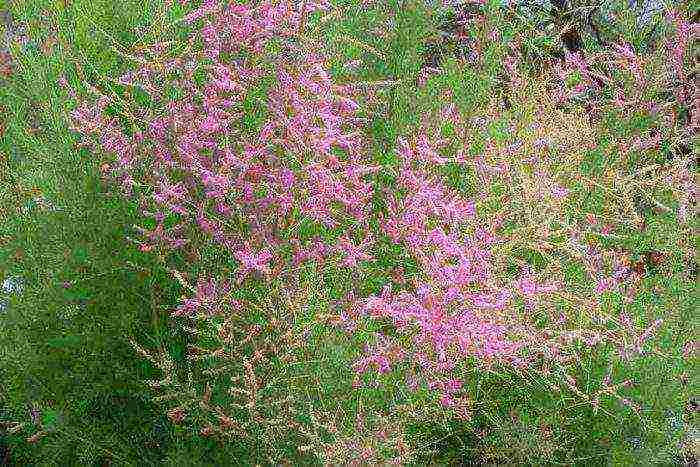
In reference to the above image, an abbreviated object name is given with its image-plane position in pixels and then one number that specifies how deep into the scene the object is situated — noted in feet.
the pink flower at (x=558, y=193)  8.87
